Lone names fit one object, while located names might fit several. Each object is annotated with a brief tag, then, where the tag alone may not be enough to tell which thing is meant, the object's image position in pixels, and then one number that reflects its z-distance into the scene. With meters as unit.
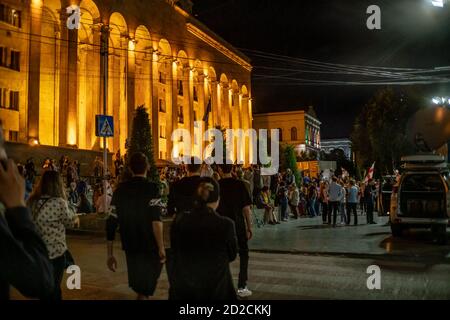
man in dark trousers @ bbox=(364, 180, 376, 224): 17.58
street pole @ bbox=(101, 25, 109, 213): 15.39
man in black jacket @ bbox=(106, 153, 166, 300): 4.83
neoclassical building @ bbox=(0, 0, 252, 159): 26.20
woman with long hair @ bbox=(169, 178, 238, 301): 3.61
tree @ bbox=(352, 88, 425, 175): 41.94
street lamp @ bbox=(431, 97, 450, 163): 26.12
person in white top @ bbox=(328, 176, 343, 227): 16.39
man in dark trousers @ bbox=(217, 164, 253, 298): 6.25
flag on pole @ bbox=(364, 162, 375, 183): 18.81
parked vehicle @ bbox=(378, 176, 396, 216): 20.11
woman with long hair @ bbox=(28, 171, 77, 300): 4.80
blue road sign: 14.95
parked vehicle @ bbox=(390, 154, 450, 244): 12.45
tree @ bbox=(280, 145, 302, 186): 37.62
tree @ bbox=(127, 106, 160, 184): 16.86
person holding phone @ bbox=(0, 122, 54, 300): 1.99
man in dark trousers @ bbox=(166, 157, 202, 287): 5.70
